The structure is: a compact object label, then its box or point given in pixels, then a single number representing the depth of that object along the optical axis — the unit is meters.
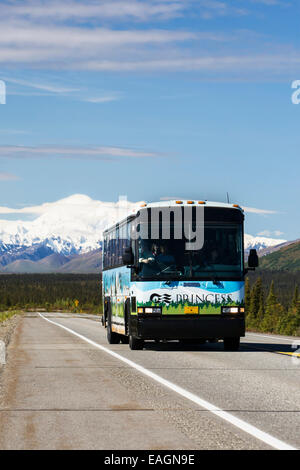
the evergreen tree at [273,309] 98.78
